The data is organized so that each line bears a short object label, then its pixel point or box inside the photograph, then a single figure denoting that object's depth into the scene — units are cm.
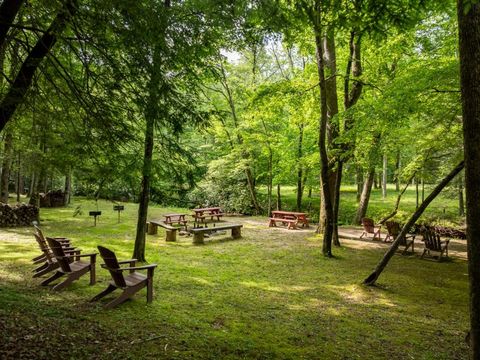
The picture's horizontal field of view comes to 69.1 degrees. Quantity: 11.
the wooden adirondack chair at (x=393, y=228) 1262
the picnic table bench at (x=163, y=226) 1231
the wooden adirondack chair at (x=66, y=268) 607
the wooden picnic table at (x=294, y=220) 1580
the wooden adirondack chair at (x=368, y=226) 1361
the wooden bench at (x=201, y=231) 1198
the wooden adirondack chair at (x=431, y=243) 1085
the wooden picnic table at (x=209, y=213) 1540
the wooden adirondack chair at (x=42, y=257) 769
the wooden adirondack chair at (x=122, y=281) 522
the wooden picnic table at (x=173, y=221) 1453
